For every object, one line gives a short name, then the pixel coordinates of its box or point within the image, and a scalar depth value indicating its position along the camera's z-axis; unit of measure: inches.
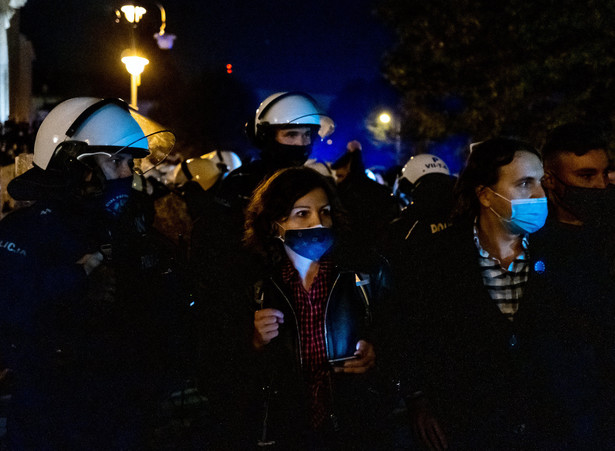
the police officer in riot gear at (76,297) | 110.8
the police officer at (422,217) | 143.6
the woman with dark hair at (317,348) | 119.1
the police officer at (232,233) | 124.7
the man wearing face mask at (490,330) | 123.0
